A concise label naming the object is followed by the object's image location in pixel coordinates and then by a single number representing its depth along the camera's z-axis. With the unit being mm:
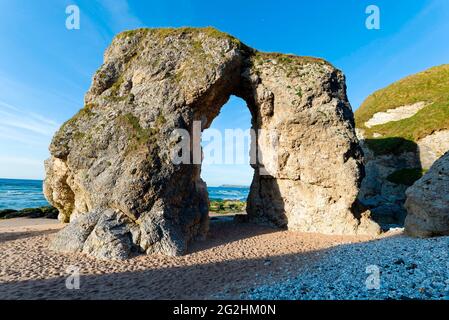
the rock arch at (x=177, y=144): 14570
